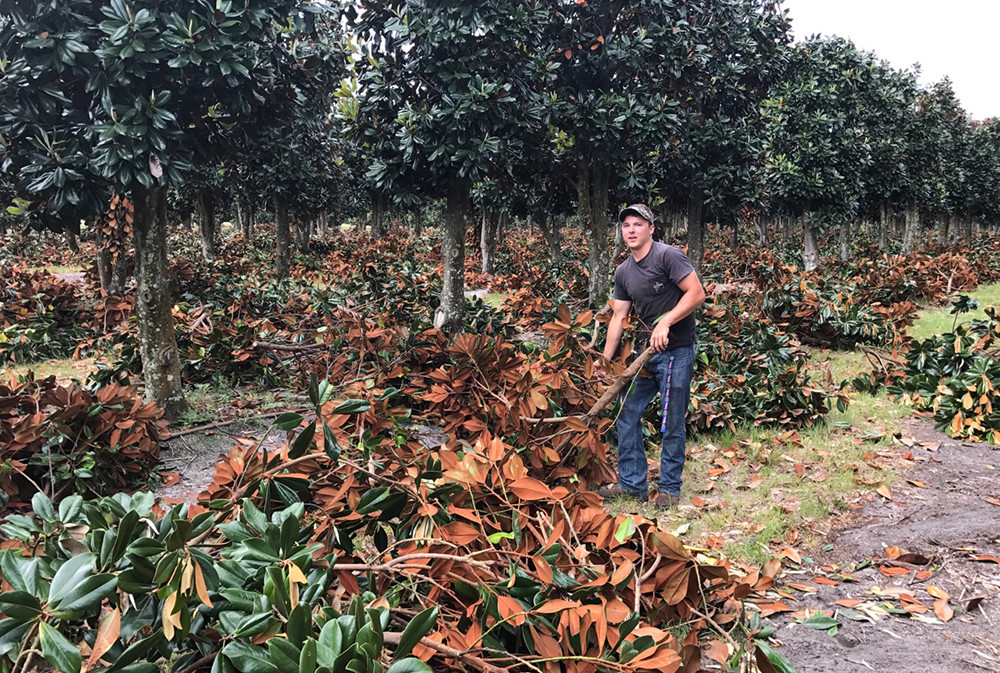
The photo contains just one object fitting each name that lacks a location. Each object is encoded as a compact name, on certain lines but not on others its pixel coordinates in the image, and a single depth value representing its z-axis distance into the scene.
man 3.95
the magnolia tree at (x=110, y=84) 3.81
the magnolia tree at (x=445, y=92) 6.39
